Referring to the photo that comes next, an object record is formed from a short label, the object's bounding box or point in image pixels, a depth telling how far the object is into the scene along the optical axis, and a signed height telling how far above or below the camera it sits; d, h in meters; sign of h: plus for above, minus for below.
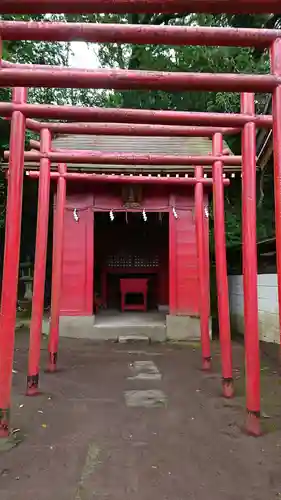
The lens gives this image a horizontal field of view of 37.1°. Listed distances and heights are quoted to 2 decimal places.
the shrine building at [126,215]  9.34 +1.21
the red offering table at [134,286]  11.12 +0.07
